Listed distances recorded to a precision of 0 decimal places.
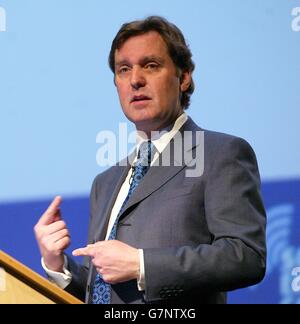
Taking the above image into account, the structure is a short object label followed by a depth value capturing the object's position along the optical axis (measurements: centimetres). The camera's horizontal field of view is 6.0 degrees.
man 554
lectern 540
